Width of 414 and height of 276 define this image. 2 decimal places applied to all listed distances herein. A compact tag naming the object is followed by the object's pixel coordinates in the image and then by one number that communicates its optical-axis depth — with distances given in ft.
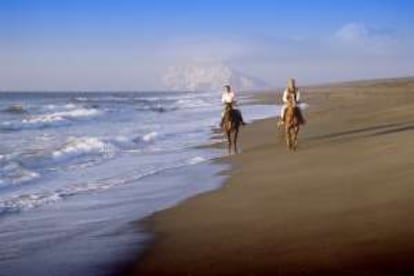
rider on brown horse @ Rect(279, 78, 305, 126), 58.18
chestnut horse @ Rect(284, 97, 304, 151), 59.47
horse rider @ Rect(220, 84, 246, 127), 62.23
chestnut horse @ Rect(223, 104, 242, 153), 62.54
